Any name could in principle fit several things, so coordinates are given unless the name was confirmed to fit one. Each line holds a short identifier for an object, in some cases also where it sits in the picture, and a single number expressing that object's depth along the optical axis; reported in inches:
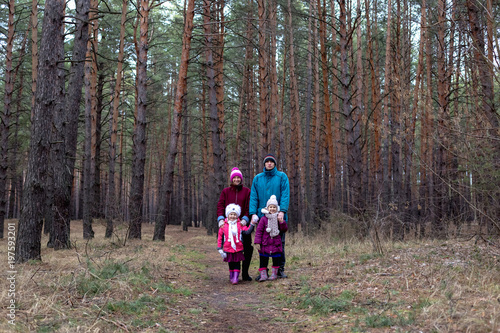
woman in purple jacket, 263.1
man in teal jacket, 259.8
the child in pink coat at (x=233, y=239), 255.3
